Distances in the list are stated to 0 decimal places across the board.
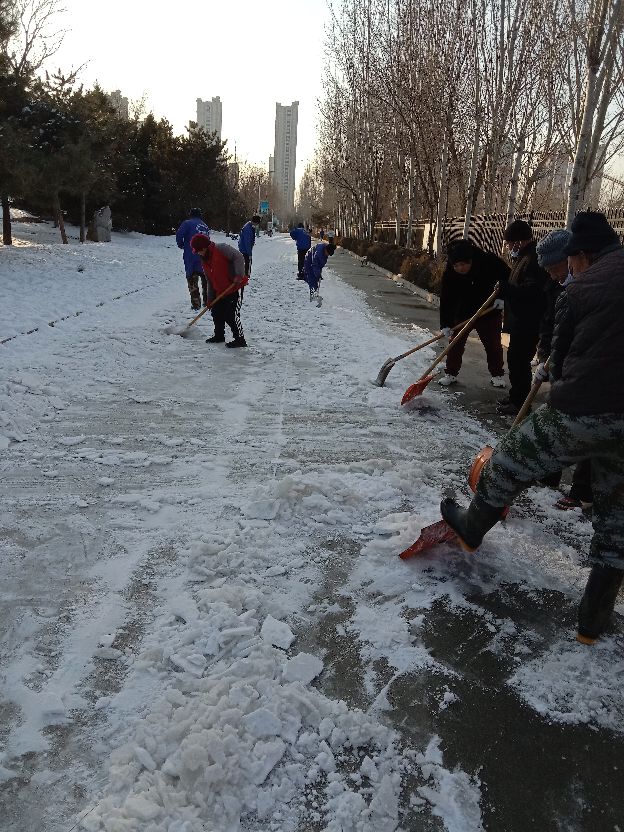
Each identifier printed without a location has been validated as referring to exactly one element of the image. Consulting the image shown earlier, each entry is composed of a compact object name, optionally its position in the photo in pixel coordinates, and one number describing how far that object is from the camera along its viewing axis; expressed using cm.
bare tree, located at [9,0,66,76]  1912
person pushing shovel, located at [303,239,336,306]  1255
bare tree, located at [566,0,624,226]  801
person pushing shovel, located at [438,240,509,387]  572
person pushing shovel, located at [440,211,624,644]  213
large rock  2305
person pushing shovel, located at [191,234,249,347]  720
